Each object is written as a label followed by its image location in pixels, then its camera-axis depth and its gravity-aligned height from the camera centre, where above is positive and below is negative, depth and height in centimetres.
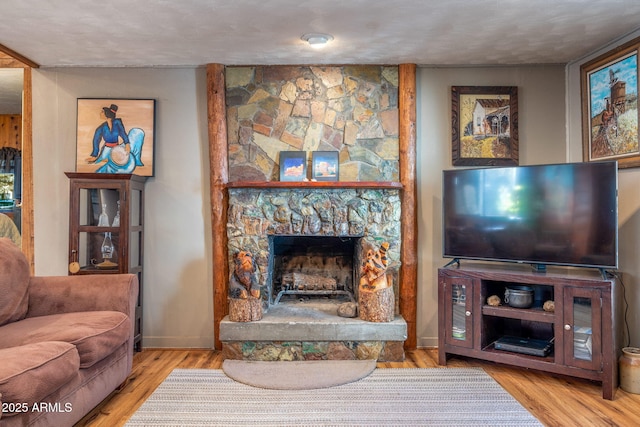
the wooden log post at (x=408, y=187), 342 +25
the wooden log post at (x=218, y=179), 339 +32
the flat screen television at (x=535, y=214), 267 +2
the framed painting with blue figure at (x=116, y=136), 347 +69
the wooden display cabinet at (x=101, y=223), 321 -3
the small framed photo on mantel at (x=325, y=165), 343 +43
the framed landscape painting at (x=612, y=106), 282 +78
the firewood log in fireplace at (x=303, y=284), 373 -58
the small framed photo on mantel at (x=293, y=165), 342 +43
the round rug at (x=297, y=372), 270 -105
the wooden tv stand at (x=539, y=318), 256 -68
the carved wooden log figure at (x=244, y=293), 314 -56
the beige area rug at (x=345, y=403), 223 -107
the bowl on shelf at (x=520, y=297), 289 -55
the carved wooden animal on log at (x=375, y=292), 315 -56
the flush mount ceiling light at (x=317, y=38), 283 +122
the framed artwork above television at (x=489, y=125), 349 +76
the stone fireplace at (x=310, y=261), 312 -37
